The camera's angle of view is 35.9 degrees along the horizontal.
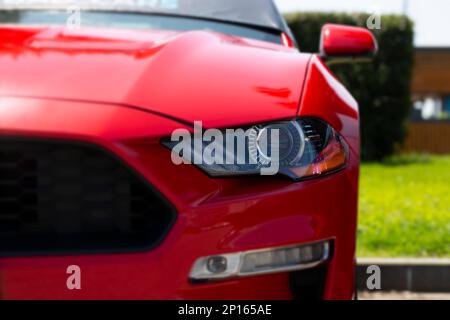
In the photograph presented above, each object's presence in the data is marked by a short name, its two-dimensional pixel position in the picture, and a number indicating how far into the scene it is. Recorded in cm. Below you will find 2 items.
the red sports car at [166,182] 163
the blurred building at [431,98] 2083
